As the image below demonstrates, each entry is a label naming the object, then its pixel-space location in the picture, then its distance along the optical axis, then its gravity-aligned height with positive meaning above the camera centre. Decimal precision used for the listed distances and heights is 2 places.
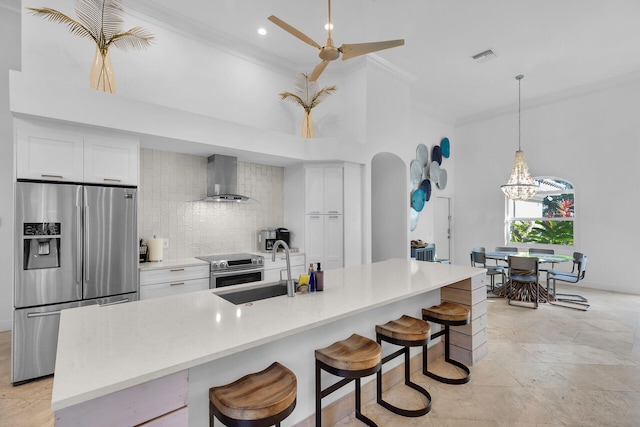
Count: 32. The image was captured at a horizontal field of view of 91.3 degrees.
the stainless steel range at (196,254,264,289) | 3.64 -0.64
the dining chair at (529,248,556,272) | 5.68 -0.67
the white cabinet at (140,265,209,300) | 3.21 -0.70
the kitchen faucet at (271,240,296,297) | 1.97 -0.44
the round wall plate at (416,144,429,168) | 6.83 +1.36
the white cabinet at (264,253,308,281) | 4.11 -0.68
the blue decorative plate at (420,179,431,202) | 6.82 +0.60
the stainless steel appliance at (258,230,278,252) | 4.63 -0.34
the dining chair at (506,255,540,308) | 4.66 -0.99
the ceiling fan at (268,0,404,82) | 2.39 +1.33
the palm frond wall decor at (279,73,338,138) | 4.60 +1.84
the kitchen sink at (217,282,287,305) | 2.07 -0.54
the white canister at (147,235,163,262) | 3.58 -0.38
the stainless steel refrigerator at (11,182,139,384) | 2.59 -0.37
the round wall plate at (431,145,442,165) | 7.19 +1.41
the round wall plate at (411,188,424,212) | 6.52 +0.33
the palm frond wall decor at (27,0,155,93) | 3.00 +1.87
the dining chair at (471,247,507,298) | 5.21 -0.80
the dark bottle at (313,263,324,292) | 2.09 -0.43
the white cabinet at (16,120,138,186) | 2.63 +0.56
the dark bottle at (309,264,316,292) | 2.10 -0.44
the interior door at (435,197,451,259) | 7.44 -0.29
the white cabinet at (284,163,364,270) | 4.59 +0.04
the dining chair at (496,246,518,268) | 5.93 -0.66
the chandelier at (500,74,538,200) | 5.26 +0.54
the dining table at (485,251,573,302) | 4.86 -1.21
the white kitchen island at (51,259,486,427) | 1.03 -0.51
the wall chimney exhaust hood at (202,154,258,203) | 4.03 +0.48
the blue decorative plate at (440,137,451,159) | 7.43 +1.62
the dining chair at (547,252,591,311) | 4.69 -1.01
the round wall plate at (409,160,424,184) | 6.59 +0.94
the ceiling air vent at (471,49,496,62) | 4.54 +2.36
